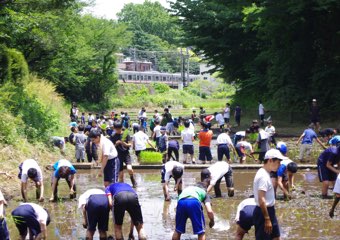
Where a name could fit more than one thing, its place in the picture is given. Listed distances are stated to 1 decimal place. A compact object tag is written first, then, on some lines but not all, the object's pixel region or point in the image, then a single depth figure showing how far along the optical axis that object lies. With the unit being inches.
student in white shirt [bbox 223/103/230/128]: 1338.7
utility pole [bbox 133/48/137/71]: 4215.3
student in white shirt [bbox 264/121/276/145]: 797.0
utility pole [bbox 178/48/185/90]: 4147.1
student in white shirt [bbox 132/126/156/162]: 695.1
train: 4042.8
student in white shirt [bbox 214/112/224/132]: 1241.4
